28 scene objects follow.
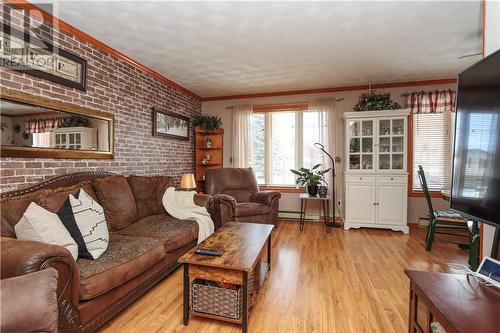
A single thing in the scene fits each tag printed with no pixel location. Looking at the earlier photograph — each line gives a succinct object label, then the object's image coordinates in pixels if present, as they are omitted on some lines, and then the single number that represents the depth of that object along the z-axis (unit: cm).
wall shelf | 473
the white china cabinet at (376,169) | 372
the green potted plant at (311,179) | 393
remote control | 162
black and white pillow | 163
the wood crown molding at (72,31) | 194
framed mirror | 186
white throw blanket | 268
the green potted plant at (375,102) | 384
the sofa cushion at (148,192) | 276
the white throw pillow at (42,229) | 147
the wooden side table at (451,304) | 86
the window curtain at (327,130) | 425
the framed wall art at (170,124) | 360
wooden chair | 289
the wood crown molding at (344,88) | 391
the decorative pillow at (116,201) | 229
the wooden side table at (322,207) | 385
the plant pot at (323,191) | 390
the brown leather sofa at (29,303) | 92
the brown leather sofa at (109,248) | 122
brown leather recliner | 324
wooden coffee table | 150
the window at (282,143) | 444
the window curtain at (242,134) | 467
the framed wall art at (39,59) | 183
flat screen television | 110
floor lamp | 404
